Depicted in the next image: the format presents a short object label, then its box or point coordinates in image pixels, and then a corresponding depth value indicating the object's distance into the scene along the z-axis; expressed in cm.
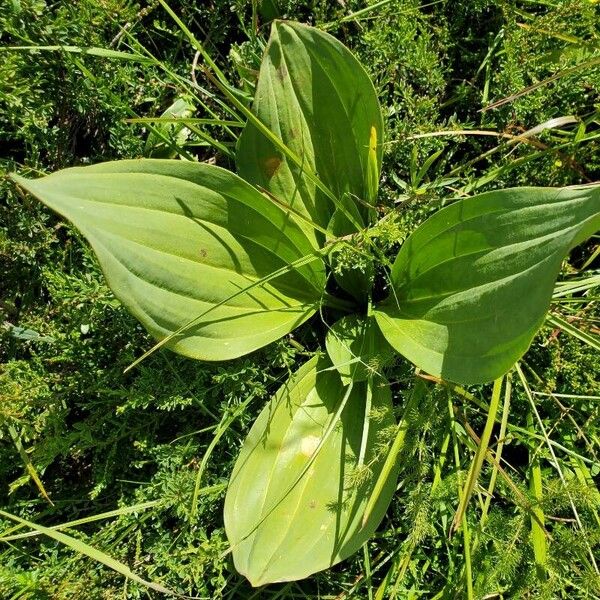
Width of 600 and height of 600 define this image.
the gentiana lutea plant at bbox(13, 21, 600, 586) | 32
